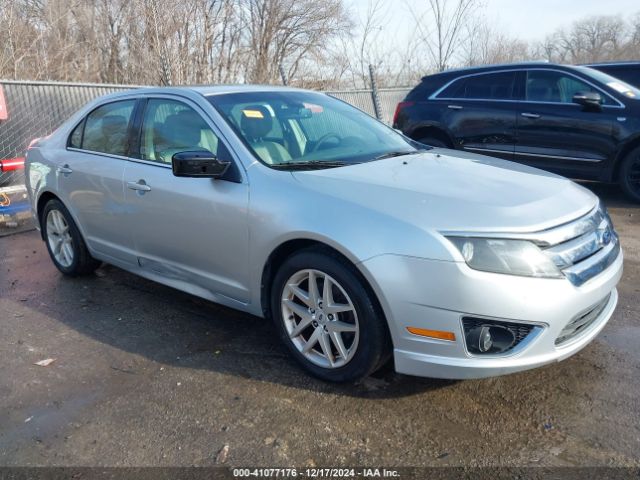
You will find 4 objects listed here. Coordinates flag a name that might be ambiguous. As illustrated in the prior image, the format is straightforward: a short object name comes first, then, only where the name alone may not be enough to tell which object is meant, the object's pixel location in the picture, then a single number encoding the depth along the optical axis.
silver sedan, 2.57
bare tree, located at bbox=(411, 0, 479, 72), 14.98
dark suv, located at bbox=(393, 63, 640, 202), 6.92
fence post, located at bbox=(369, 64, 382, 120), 11.63
